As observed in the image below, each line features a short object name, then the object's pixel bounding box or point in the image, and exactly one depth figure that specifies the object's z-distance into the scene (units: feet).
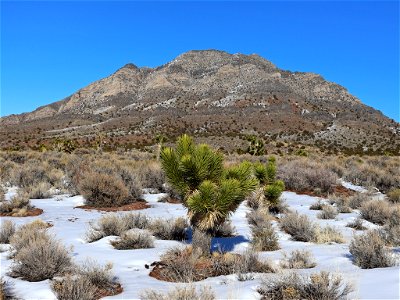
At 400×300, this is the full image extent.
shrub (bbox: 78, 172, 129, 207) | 43.06
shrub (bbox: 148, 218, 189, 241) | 29.30
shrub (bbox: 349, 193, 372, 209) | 44.09
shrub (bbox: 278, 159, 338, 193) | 58.10
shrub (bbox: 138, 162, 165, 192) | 55.42
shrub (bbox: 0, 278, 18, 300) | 16.28
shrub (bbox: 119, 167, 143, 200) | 47.14
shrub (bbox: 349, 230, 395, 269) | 20.61
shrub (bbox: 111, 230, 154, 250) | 26.35
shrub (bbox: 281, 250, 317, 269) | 21.36
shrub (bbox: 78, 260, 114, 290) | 18.24
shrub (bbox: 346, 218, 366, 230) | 33.63
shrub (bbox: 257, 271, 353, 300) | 15.39
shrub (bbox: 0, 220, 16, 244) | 26.53
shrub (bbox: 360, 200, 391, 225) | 35.73
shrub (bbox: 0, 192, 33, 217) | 36.96
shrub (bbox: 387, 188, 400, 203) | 47.07
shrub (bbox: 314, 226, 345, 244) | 28.35
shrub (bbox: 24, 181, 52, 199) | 47.16
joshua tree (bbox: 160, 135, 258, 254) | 23.52
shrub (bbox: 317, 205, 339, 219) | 38.78
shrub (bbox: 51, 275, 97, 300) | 16.03
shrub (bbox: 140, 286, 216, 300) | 14.08
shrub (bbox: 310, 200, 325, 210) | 44.23
